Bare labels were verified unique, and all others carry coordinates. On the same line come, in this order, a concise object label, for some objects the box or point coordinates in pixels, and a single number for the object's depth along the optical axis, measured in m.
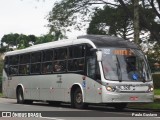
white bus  20.72
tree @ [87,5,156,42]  30.19
